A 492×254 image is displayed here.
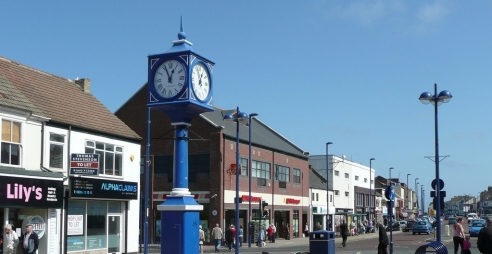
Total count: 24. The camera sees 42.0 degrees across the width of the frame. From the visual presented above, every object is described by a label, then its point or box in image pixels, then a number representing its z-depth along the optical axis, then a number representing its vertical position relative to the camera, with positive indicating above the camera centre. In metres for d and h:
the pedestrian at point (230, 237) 41.75 -3.48
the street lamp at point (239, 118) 34.06 +3.58
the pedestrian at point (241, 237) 46.78 -3.90
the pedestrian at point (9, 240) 19.01 -1.68
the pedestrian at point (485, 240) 14.25 -1.24
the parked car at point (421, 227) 63.09 -4.22
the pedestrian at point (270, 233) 50.88 -3.85
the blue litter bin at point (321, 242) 22.14 -1.99
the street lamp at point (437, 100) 25.80 +3.40
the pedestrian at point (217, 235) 39.72 -3.14
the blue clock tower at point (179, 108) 12.84 +1.58
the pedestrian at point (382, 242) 23.47 -2.10
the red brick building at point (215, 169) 47.97 +1.24
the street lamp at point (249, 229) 43.36 -3.21
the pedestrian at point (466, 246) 21.42 -2.07
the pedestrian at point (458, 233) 24.07 -1.84
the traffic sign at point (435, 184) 27.56 +0.01
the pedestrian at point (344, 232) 41.09 -3.11
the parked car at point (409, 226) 75.69 -4.95
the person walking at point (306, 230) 62.50 -4.45
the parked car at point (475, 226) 52.69 -3.49
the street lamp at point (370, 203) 81.22 -2.75
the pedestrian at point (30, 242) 18.94 -1.70
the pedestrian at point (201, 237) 38.40 -3.21
